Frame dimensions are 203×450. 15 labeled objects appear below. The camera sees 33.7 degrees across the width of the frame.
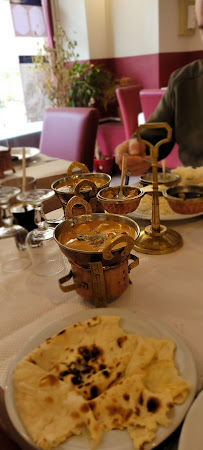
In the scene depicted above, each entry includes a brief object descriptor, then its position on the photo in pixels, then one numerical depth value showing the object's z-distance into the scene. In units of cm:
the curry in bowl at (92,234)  71
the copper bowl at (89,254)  63
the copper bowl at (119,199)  83
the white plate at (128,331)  41
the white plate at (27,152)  191
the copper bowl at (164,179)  105
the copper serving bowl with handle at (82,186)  88
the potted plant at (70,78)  399
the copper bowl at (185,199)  81
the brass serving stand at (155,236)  84
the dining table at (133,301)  59
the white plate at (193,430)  38
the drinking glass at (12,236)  90
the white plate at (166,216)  102
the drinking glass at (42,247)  87
